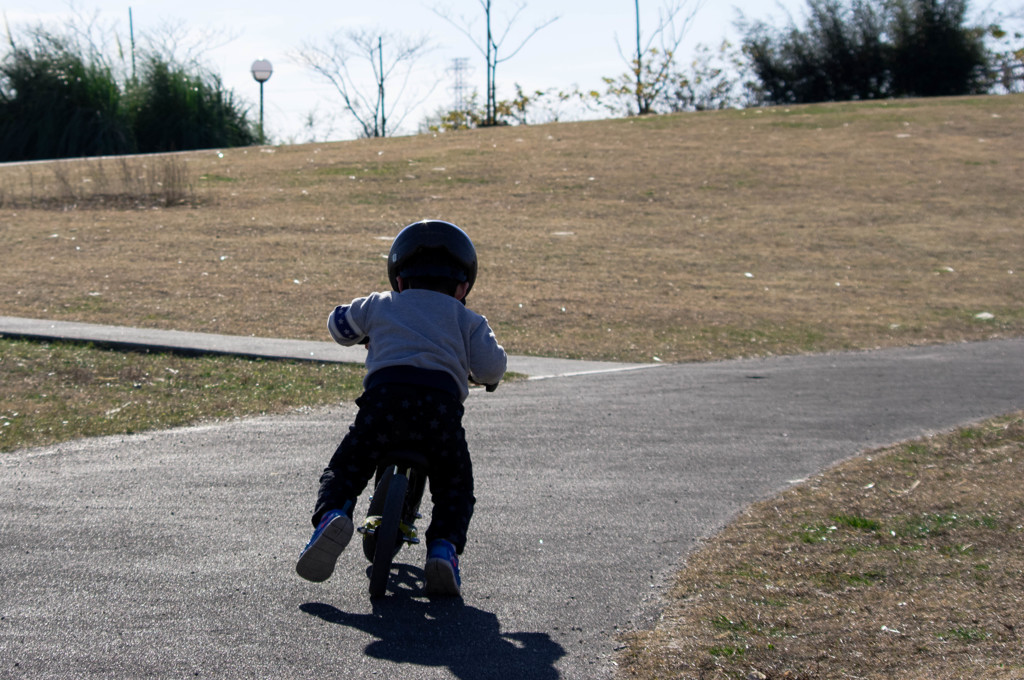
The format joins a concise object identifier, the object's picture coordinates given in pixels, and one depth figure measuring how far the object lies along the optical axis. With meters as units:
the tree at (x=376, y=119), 64.56
